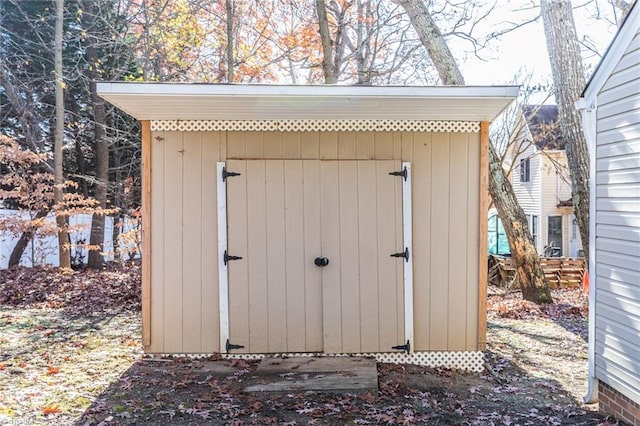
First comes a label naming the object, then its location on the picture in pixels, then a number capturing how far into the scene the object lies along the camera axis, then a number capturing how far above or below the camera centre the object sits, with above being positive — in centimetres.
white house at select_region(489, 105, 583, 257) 1509 +35
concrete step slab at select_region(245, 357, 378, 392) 383 -131
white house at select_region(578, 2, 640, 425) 315 -11
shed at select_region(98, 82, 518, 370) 447 -25
